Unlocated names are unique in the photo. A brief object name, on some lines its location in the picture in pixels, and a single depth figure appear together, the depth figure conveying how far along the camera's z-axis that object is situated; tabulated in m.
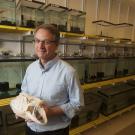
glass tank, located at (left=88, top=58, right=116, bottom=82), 2.44
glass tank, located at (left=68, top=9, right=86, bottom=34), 2.31
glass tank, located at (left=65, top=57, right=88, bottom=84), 2.19
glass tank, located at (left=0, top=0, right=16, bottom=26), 1.69
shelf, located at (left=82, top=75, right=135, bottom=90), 2.21
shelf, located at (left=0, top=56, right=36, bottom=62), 1.53
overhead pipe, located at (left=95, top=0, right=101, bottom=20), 3.05
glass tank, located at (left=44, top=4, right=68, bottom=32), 2.05
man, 0.95
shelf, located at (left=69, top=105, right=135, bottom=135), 2.23
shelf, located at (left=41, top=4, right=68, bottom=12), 1.96
